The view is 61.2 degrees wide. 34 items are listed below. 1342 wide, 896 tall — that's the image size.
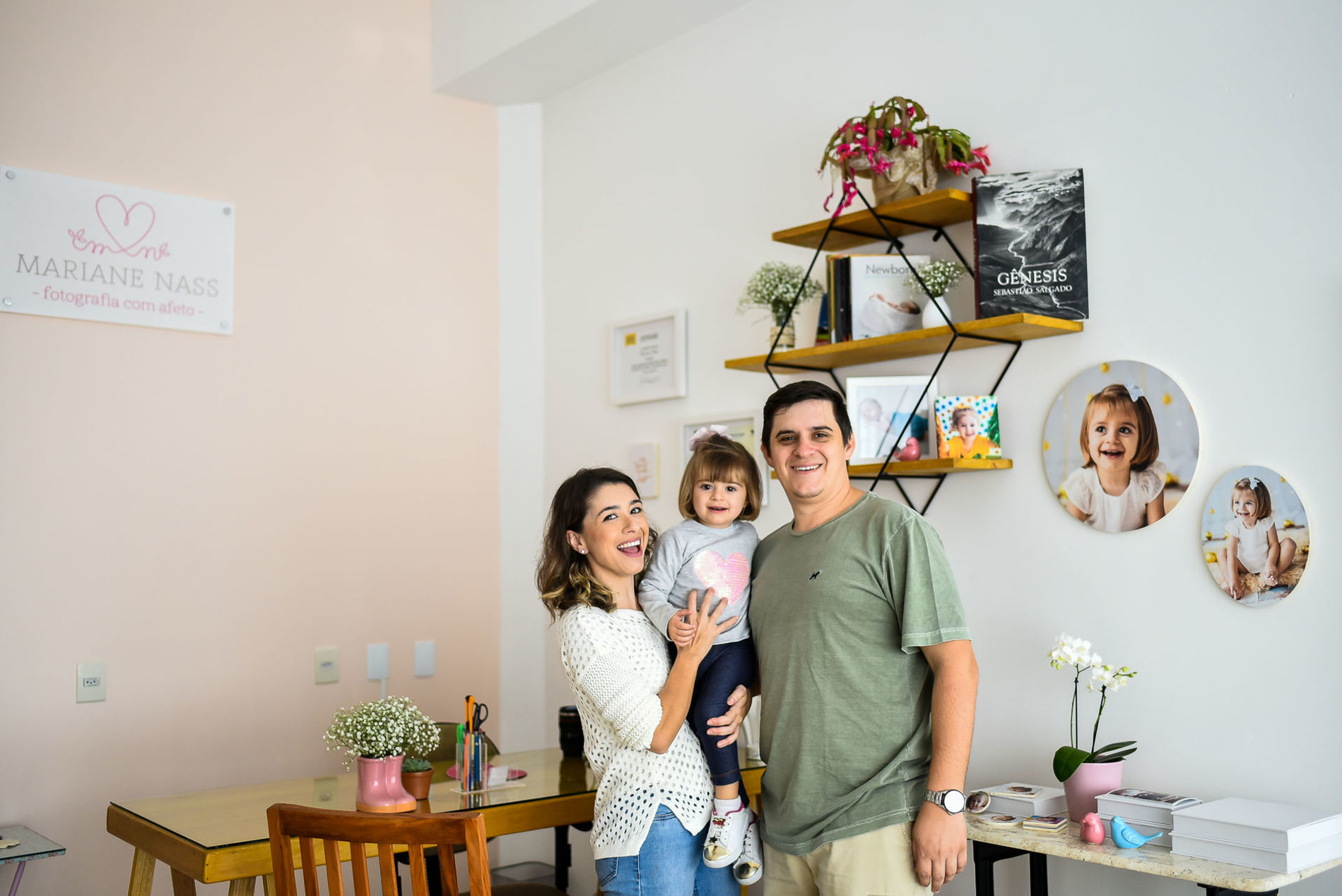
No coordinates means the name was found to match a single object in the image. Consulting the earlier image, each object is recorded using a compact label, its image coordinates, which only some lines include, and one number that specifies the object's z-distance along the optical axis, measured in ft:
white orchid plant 7.61
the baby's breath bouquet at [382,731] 7.79
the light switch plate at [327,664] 11.94
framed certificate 11.78
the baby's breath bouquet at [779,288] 9.99
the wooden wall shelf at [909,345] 8.20
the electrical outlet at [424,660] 12.60
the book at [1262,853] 6.26
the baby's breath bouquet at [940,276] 8.79
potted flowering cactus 8.84
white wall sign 10.44
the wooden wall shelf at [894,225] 8.69
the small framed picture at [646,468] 12.12
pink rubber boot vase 7.78
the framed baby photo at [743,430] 10.77
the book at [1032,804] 7.62
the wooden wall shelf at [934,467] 8.48
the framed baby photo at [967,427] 8.63
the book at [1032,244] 8.28
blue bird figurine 6.80
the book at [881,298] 9.17
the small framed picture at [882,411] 9.12
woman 6.50
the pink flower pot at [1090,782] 7.45
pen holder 8.63
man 6.24
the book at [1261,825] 6.29
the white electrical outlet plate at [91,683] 10.46
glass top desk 7.11
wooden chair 5.85
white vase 8.68
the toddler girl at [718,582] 6.75
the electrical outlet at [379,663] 12.28
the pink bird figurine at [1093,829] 6.95
